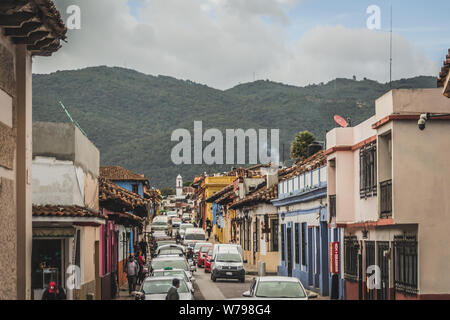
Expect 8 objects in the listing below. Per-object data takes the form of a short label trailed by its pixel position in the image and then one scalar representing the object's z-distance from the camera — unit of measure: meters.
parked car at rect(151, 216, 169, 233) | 86.44
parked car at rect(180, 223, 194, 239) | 78.72
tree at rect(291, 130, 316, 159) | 64.02
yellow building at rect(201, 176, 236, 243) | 88.50
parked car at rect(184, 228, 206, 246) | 64.44
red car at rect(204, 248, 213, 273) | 47.81
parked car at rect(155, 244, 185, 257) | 43.09
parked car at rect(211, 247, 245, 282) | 39.75
